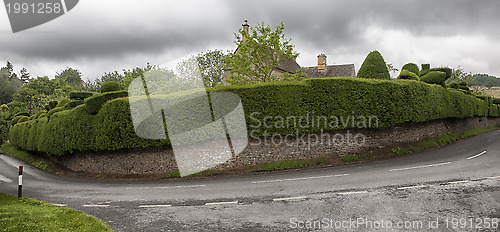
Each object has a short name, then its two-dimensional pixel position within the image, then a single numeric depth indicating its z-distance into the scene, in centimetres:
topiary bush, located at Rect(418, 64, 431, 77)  2328
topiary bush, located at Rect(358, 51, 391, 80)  1714
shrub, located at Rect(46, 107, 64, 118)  2311
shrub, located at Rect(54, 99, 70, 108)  2570
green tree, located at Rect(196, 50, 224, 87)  5052
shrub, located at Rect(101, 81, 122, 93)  1869
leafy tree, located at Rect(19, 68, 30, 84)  12520
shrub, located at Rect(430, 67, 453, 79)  2152
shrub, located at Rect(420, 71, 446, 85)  1991
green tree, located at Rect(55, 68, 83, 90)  12137
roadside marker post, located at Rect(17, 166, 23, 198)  897
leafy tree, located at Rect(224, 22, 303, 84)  2242
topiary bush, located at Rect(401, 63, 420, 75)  2242
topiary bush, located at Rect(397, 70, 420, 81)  1806
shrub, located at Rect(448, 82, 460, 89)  2284
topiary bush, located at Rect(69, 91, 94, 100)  2152
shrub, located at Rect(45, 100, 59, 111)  2848
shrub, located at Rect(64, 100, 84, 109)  2070
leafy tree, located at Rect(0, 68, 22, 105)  7606
